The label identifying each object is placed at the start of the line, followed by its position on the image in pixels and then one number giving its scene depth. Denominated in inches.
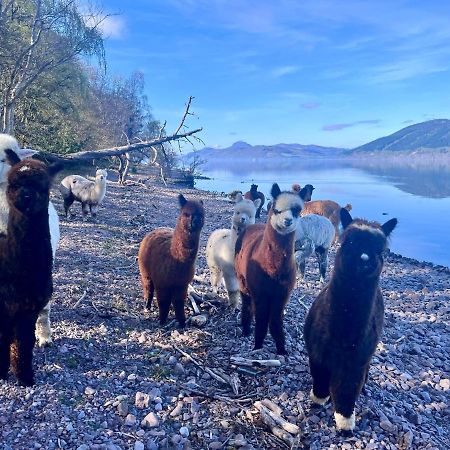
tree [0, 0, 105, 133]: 502.3
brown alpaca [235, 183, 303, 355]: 197.9
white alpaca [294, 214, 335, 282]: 395.2
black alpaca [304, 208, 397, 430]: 141.5
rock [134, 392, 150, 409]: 164.2
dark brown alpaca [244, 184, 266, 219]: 350.6
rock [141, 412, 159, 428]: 153.7
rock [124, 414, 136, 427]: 153.0
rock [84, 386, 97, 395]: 165.0
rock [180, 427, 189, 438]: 152.0
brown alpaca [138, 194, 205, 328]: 221.6
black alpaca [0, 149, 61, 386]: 145.9
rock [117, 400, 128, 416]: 158.2
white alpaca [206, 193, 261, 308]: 264.1
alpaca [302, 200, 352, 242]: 507.2
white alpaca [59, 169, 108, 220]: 531.5
